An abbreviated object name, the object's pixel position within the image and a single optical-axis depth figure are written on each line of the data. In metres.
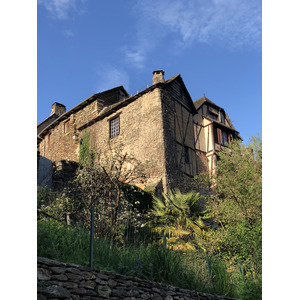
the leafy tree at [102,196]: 8.12
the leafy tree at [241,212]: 9.12
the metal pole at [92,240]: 5.70
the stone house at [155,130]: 15.78
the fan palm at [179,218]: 11.05
